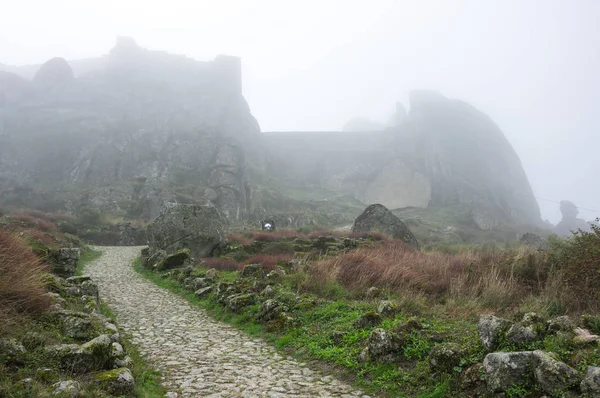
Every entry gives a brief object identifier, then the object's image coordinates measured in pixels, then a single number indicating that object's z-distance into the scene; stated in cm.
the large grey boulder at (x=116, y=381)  491
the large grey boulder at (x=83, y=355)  523
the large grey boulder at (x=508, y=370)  446
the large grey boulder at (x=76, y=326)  645
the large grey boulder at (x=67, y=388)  414
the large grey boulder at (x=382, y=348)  633
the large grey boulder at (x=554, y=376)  409
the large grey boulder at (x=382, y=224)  3030
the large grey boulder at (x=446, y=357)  547
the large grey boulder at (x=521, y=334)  526
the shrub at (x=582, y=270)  748
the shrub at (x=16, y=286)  609
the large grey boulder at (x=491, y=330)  537
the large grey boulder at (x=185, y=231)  2372
